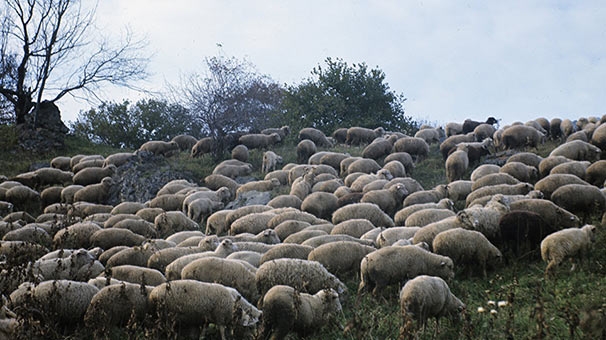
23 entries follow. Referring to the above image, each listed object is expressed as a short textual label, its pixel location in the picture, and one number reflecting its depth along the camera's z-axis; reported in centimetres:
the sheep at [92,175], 2033
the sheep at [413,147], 1988
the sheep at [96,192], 1830
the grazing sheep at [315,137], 2450
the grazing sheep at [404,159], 1859
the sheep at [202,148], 2416
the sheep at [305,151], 2194
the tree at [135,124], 3353
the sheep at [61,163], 2344
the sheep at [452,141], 1909
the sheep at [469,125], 2448
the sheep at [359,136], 2466
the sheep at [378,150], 2017
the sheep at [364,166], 1800
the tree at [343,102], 3075
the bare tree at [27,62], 2911
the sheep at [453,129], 2538
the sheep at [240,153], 2256
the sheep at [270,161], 2091
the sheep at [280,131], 2666
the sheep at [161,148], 2459
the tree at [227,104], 2441
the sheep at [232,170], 2036
